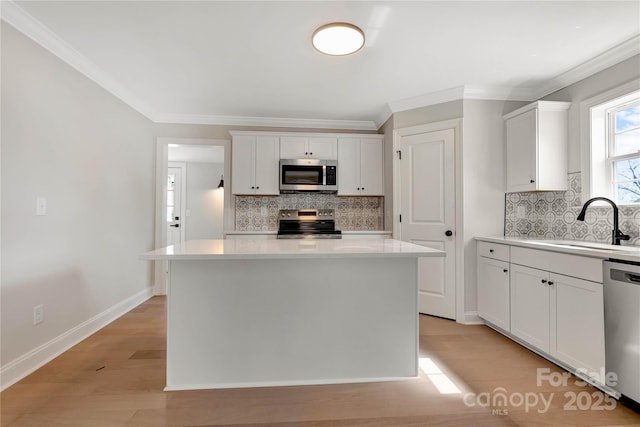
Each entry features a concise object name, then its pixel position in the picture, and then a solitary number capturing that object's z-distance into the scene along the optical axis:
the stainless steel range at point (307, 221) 4.00
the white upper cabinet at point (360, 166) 3.94
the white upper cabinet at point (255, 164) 3.81
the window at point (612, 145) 2.24
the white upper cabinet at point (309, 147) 3.87
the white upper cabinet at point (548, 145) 2.65
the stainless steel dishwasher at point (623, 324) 1.60
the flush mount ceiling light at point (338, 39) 1.98
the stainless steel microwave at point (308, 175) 3.79
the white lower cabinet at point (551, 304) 1.81
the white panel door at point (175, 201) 5.93
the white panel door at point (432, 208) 3.10
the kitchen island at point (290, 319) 1.80
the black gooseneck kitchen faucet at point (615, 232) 2.11
